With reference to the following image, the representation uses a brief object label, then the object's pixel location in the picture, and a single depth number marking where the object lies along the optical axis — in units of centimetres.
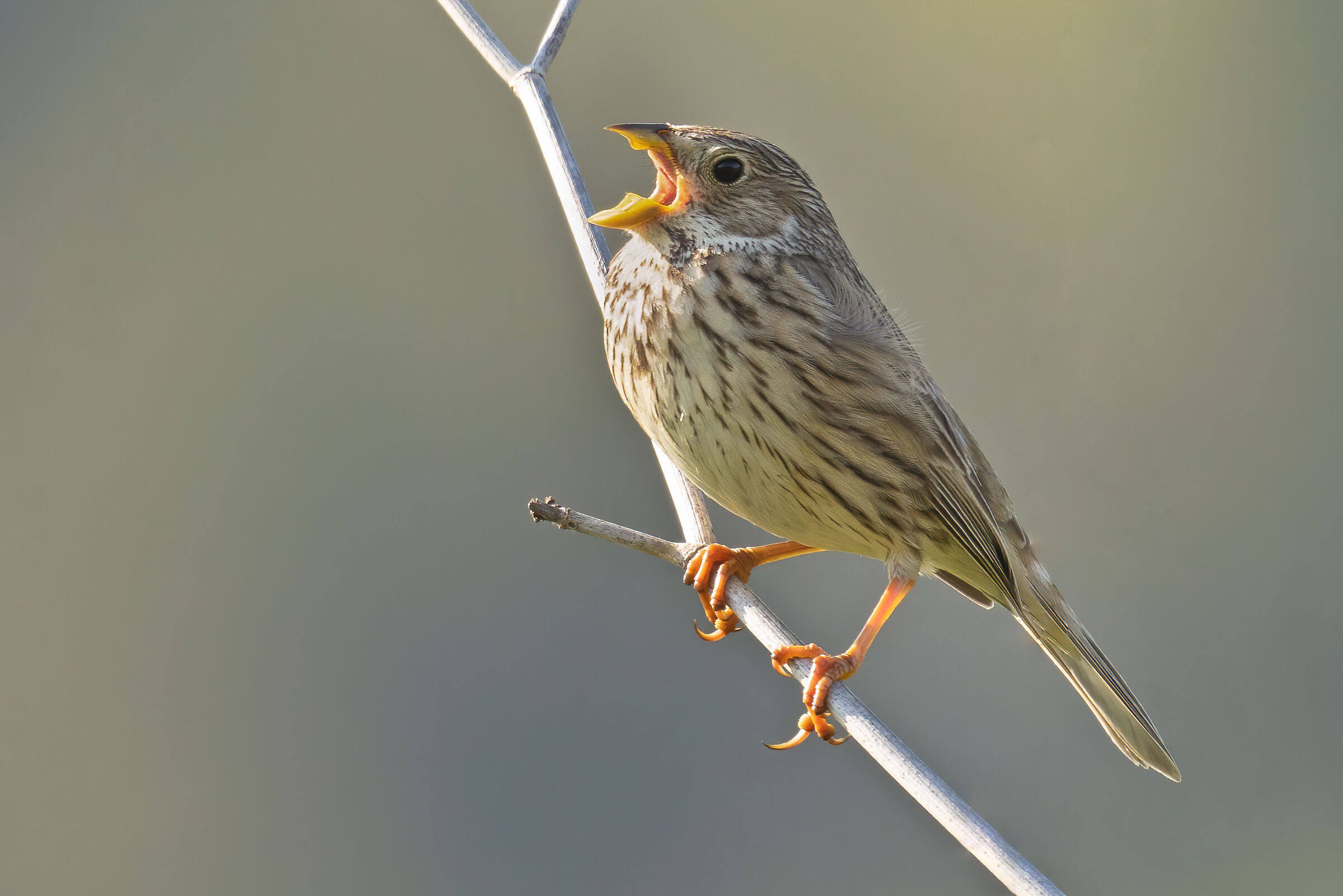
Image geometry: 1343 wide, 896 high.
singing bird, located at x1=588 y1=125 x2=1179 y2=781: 445
